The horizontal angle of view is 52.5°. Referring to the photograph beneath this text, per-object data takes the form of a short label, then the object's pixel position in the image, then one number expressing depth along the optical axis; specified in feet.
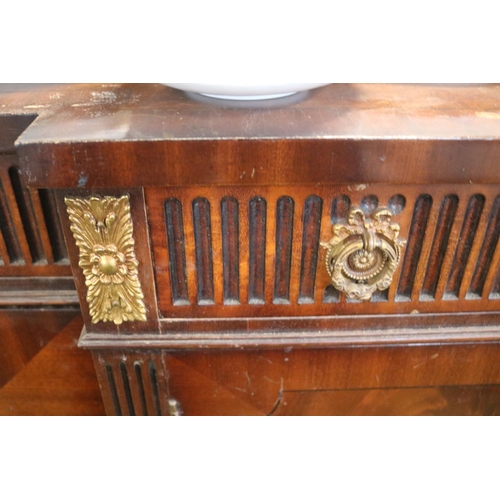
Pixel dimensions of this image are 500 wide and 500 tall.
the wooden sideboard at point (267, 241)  1.68
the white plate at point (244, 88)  1.74
